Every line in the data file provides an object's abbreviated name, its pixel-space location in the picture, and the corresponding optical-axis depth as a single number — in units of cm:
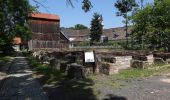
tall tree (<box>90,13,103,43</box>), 3357
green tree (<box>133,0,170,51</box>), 1523
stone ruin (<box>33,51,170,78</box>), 495
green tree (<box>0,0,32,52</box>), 1817
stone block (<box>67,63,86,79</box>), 483
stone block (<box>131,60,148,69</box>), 623
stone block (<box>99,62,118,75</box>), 539
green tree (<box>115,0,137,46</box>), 2549
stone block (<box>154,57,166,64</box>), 694
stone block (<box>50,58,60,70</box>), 704
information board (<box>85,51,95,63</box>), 568
